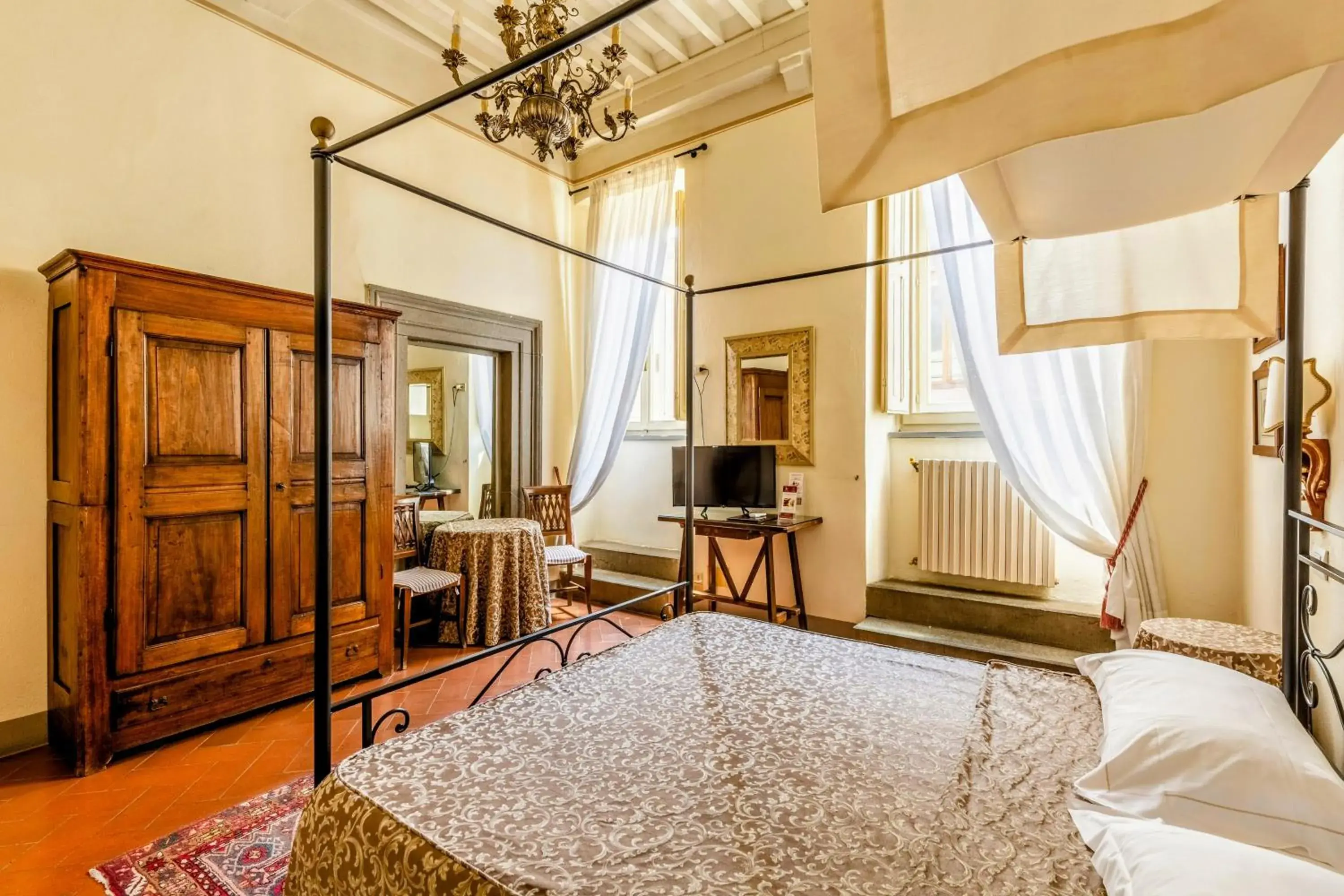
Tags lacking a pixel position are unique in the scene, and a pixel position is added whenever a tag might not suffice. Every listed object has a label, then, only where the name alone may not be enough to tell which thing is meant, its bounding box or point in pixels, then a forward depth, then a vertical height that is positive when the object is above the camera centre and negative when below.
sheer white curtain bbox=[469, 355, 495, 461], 4.73 +0.38
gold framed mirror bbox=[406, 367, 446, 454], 4.48 +0.27
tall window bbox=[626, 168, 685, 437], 4.63 +0.54
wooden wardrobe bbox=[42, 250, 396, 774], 2.29 -0.25
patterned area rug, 1.69 -1.24
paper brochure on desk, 3.78 -0.35
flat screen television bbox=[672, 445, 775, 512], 3.83 -0.21
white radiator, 3.26 -0.48
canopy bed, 1.00 -0.69
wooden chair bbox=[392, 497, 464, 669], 3.41 -0.79
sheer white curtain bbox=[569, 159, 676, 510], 4.55 +1.09
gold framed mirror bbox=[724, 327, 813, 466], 3.86 +0.34
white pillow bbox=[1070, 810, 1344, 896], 0.72 -0.55
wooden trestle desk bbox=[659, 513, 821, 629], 3.59 -0.65
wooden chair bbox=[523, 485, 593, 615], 4.46 -0.56
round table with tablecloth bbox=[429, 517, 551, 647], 3.70 -0.82
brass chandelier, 2.63 +1.70
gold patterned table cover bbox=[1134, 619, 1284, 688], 1.78 -0.63
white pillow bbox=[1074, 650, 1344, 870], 0.94 -0.56
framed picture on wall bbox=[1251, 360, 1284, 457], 2.04 +0.09
